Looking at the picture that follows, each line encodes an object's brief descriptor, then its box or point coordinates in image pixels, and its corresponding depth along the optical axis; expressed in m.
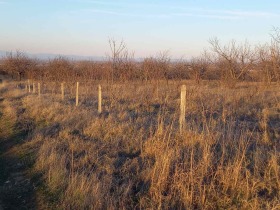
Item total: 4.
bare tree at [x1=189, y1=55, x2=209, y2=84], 22.56
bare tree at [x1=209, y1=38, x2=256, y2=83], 19.03
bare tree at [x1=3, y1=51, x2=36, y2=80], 33.09
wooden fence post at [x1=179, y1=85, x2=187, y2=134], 6.35
